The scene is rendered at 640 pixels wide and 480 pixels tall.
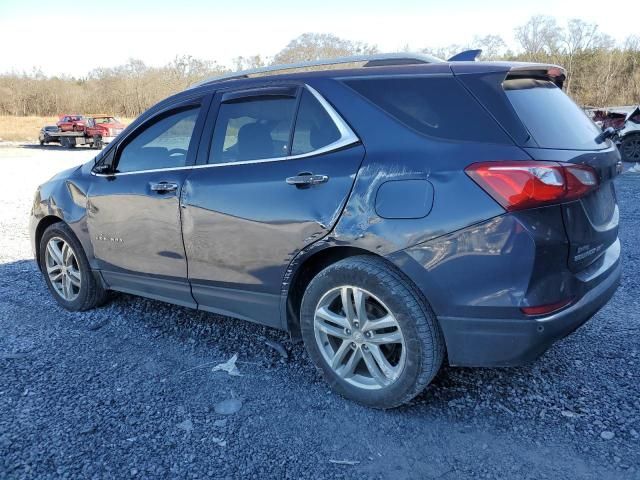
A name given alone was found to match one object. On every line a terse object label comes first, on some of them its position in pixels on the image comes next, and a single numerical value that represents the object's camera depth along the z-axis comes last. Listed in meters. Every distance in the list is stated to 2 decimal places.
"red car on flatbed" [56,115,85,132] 28.11
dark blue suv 2.39
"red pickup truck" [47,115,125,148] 27.91
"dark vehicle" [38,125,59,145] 29.56
